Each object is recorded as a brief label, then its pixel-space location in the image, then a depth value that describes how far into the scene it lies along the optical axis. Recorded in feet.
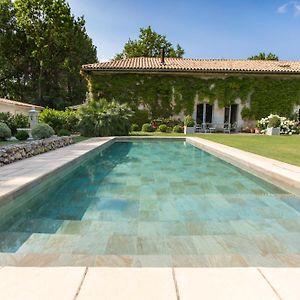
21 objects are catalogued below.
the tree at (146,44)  114.83
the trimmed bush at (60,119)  53.06
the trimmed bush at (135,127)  63.83
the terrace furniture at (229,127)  66.08
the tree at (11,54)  97.86
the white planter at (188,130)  60.49
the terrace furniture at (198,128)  66.42
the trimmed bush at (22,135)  41.35
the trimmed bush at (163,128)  61.80
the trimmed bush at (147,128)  62.34
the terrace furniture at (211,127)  65.52
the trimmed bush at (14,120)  49.32
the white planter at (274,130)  58.42
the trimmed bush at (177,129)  61.82
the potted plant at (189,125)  60.29
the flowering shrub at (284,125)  60.13
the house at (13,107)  73.20
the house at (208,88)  66.85
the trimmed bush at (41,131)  39.17
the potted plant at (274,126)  58.49
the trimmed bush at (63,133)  49.65
